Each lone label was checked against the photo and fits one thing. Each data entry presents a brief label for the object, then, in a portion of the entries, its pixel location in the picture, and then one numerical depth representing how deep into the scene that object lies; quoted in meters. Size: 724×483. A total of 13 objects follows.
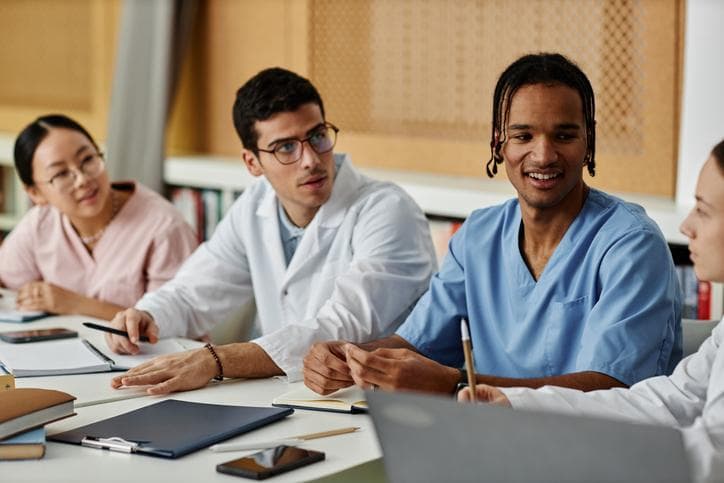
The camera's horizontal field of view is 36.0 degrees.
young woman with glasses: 3.15
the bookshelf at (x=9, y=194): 5.35
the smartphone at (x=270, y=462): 1.60
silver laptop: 1.14
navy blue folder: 1.73
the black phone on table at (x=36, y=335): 2.57
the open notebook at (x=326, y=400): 1.96
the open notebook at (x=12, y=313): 2.86
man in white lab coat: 2.50
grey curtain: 4.73
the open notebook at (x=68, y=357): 2.28
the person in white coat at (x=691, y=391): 1.59
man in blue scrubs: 1.95
